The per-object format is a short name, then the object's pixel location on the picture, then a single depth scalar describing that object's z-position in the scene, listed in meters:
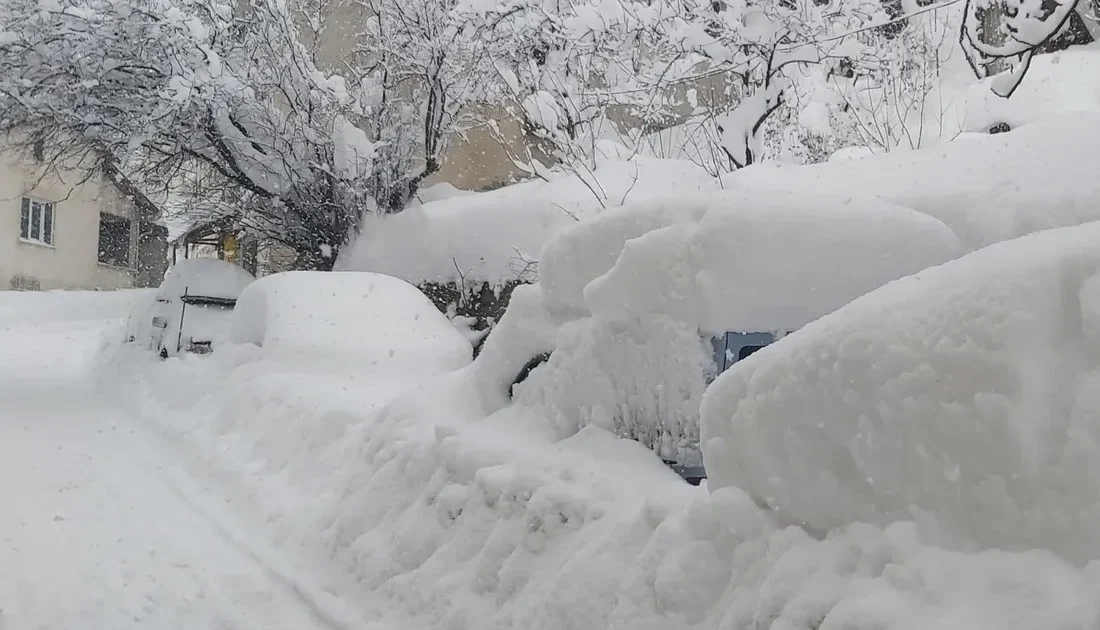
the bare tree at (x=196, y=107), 12.23
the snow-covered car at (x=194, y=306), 11.52
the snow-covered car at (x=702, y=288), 3.96
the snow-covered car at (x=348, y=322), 8.82
